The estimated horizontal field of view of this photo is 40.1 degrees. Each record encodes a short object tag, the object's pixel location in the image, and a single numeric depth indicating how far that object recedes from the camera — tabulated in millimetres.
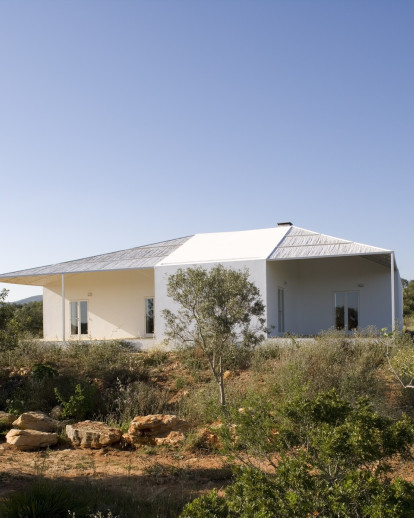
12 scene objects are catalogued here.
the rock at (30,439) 9781
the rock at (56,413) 11699
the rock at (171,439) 9945
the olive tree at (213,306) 11531
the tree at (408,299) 37709
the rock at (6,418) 11078
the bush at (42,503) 5641
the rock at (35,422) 10641
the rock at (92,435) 9865
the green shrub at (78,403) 11688
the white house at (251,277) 19125
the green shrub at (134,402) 11893
